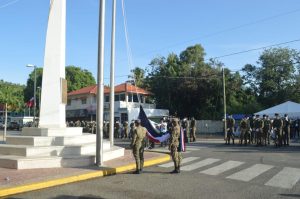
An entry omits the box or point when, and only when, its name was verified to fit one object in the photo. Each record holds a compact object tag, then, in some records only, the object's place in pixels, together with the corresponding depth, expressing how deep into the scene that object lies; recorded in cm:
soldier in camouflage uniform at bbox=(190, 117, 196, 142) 2682
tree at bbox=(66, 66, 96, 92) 7927
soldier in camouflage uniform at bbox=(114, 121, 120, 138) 3625
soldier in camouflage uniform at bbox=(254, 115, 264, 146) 2322
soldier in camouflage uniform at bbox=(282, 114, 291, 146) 2269
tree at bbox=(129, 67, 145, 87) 7472
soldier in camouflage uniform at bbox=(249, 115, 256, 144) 2413
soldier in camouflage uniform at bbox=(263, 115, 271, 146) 2303
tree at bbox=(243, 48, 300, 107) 5938
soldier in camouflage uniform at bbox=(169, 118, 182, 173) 1287
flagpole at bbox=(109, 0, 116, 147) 1917
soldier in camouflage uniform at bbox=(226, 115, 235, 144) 2428
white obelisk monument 1673
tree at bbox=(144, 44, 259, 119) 5581
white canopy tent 3606
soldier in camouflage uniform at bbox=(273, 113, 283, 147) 2234
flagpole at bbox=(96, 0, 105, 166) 1372
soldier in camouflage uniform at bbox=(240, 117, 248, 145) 2402
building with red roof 5672
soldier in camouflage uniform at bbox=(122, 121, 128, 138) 3509
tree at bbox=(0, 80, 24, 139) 3763
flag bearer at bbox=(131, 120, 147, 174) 1296
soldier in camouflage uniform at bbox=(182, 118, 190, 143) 2488
